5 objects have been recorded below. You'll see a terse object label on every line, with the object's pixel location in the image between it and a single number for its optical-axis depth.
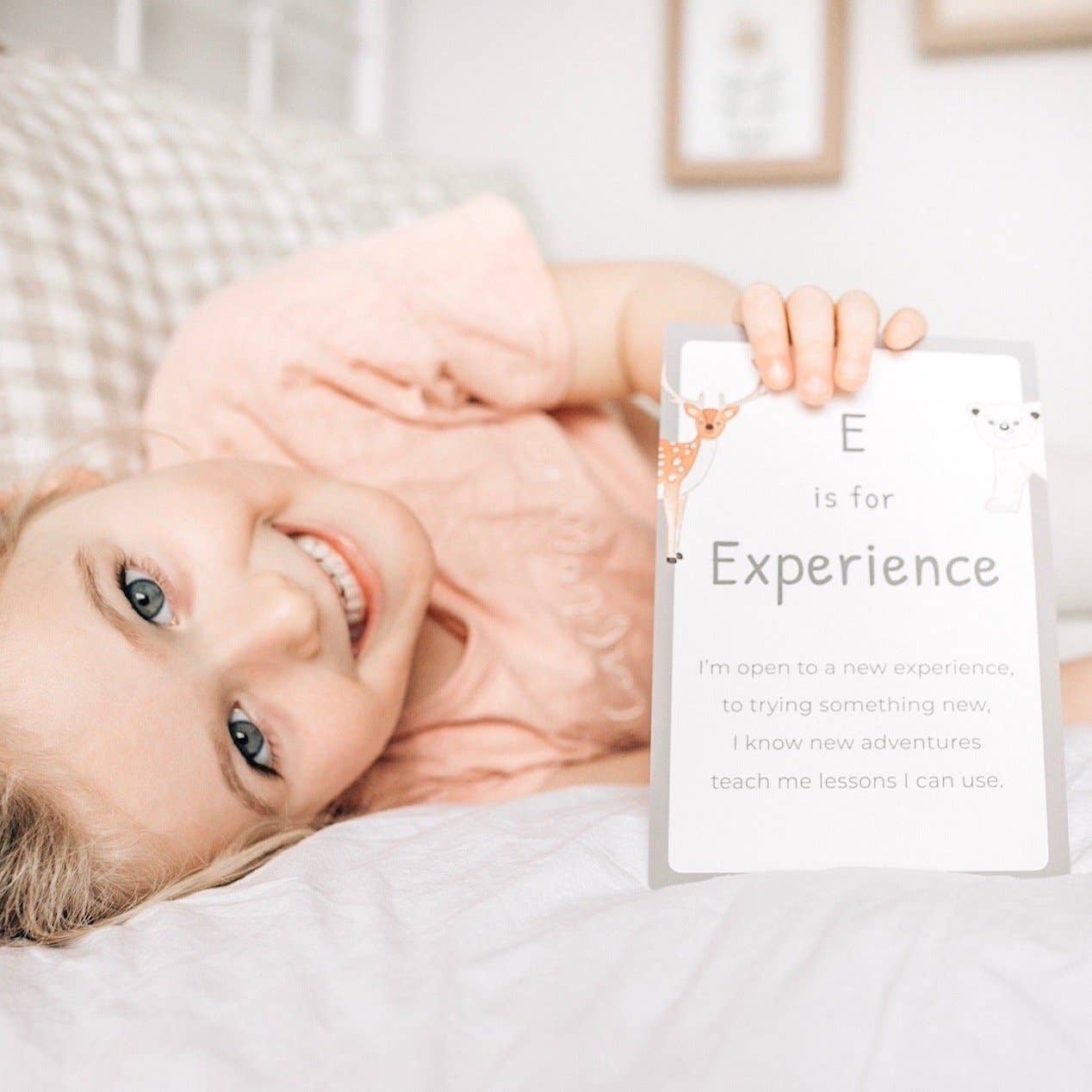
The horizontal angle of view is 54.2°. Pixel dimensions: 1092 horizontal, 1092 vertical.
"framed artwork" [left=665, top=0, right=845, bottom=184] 1.55
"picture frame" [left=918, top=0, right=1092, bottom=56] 1.44
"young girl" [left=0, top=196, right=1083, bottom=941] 0.63
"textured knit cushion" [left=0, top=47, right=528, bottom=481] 0.94
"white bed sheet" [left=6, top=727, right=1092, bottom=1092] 0.38
